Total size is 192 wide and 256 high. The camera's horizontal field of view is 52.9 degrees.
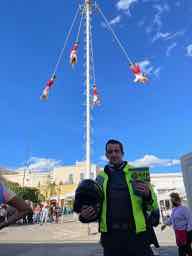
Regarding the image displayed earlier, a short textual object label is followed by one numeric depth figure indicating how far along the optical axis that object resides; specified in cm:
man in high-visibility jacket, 191
